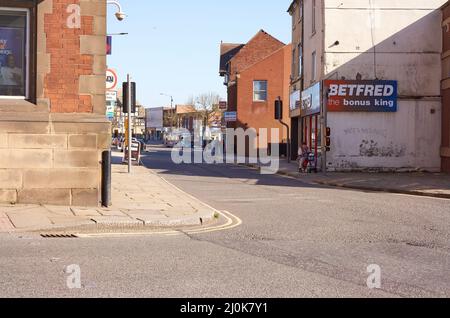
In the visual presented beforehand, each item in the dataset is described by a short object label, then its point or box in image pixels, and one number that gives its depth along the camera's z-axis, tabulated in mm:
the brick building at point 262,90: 50031
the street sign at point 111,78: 21281
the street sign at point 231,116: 49719
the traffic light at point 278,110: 31719
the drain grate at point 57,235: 9398
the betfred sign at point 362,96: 26891
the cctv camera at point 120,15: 24234
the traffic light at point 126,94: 22109
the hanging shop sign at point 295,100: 35531
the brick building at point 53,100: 12000
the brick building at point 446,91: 25984
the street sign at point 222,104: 54875
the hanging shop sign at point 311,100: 28750
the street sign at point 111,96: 22766
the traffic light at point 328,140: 24342
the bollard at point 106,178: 12266
